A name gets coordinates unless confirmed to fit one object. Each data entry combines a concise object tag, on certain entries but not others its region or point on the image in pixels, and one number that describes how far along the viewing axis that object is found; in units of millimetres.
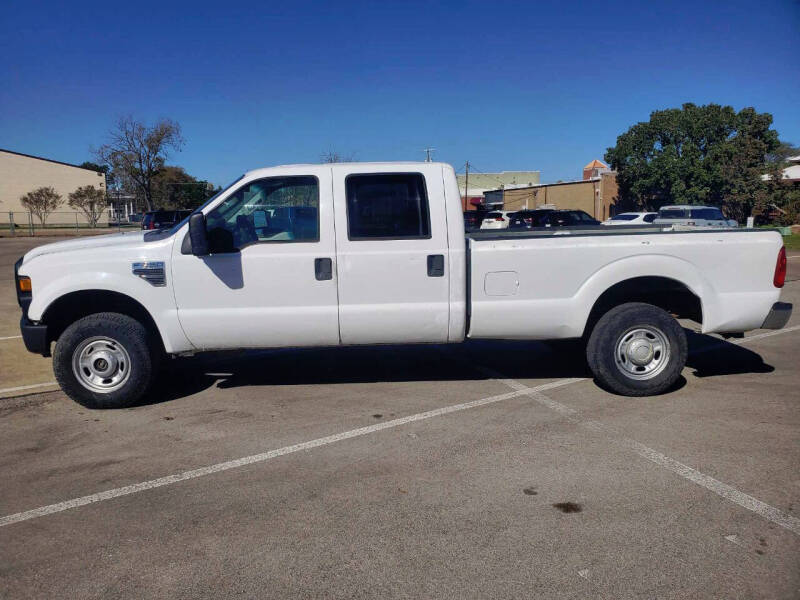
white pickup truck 5445
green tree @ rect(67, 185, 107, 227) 58059
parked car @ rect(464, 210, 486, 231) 27839
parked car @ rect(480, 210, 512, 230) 30391
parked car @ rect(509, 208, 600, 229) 26094
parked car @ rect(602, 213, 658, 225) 31062
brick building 52188
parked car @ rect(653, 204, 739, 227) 24297
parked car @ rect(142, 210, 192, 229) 29438
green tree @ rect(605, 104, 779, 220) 42781
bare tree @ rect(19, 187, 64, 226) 55519
